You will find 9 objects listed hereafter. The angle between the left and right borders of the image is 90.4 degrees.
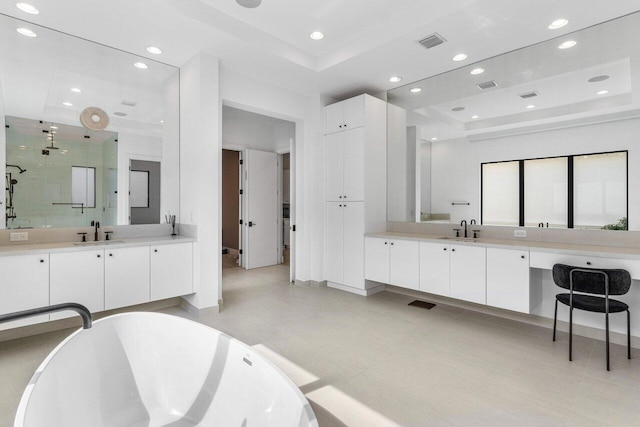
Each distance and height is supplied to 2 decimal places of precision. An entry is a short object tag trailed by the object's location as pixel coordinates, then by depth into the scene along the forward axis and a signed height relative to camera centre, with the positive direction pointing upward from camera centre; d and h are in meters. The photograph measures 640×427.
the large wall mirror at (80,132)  3.07 +0.90
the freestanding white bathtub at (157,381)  1.52 -0.94
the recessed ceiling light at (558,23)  2.91 +1.76
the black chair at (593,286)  2.41 -0.57
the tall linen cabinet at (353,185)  4.43 +0.41
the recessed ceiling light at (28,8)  2.76 +1.81
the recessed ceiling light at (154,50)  3.49 +1.82
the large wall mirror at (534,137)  2.97 +0.86
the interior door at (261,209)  6.22 +0.09
